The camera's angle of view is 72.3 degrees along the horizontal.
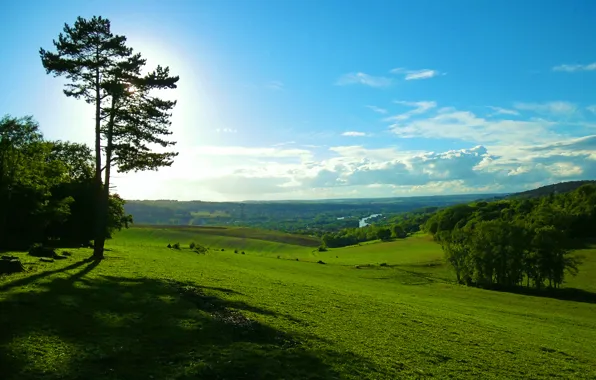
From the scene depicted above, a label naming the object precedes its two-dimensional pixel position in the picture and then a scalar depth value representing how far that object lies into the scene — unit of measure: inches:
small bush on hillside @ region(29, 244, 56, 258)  1297.5
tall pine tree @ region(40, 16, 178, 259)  1269.7
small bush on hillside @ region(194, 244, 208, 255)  3200.5
